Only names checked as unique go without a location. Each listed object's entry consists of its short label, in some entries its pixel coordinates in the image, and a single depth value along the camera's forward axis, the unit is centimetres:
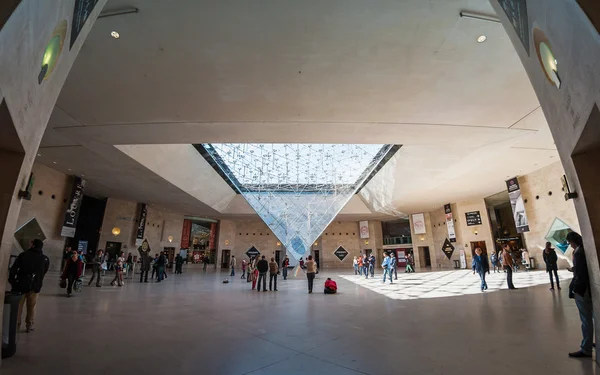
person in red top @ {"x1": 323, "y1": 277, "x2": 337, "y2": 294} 988
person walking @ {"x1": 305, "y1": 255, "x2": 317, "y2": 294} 1009
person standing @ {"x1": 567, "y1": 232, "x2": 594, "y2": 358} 321
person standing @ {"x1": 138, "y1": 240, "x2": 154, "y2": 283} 1361
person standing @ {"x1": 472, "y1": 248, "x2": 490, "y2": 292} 944
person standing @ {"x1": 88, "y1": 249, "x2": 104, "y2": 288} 1103
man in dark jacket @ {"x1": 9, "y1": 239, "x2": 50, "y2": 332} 424
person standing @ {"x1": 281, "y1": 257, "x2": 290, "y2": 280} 1741
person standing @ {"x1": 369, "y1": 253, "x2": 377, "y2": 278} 1739
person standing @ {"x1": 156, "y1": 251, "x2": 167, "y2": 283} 1423
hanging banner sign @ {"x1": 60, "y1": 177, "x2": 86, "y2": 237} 1702
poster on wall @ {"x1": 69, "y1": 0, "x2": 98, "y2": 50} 289
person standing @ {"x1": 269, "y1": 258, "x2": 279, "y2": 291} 1075
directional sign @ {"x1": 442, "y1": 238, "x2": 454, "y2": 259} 2578
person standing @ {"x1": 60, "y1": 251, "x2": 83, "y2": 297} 801
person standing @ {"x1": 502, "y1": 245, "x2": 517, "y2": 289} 926
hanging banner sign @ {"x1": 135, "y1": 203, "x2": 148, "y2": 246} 2348
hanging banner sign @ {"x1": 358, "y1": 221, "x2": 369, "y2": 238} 3415
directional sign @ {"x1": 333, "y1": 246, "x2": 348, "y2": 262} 3478
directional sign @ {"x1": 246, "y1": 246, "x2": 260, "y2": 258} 3409
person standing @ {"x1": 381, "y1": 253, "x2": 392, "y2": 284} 1349
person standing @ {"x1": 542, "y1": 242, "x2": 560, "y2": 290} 874
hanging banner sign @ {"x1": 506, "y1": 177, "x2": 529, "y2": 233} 1816
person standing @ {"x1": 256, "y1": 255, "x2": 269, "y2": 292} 1056
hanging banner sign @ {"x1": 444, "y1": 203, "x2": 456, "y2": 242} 2541
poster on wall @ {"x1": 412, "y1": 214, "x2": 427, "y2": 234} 2925
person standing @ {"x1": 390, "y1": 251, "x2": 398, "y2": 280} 1343
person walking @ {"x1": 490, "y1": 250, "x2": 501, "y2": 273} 1830
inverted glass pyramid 1783
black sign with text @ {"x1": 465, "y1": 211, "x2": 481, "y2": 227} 2360
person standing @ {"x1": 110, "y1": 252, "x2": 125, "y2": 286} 1141
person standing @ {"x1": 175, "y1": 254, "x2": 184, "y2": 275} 2123
